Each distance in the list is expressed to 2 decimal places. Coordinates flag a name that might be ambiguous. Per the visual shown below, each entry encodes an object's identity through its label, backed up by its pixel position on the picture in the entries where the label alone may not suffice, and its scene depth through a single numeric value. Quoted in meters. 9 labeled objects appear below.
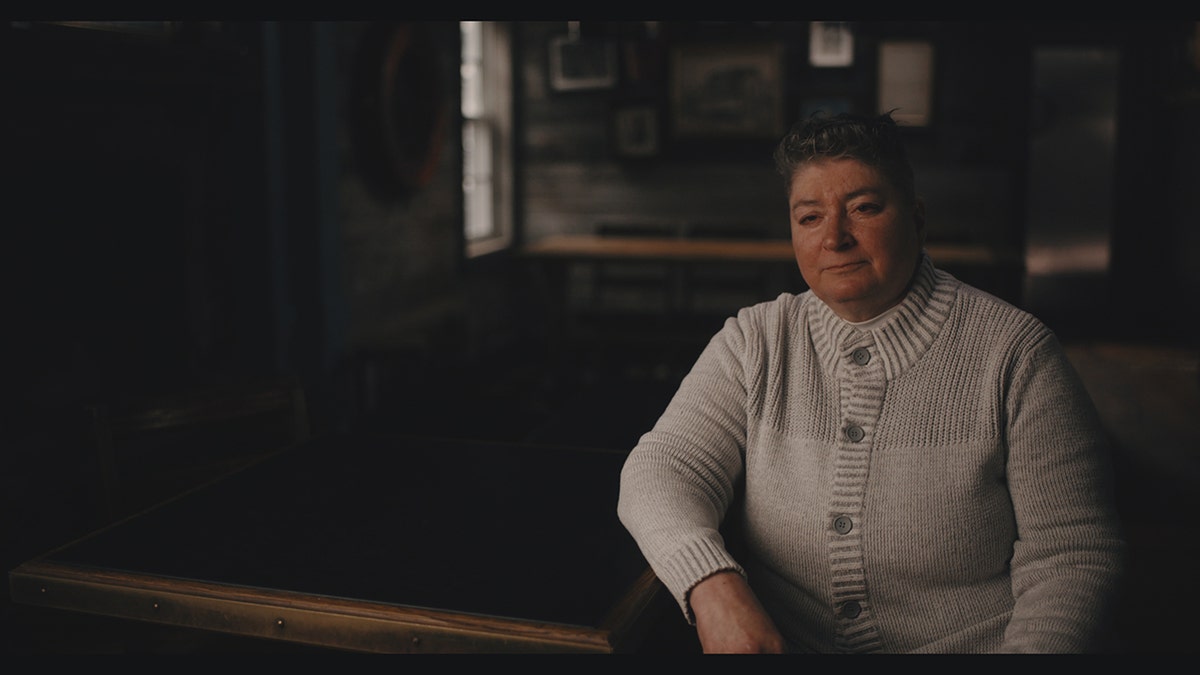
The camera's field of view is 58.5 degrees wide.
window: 7.16
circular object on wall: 5.09
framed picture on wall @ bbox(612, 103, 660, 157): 7.68
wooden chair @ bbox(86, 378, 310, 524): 2.05
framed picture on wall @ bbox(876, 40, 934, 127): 7.30
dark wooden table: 1.33
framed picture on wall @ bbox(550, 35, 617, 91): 7.65
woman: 1.45
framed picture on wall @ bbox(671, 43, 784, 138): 7.44
